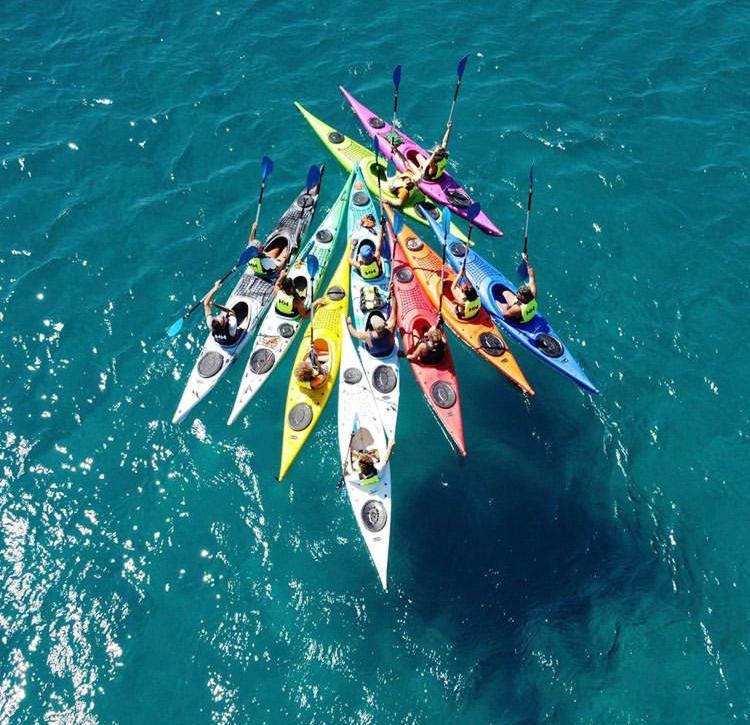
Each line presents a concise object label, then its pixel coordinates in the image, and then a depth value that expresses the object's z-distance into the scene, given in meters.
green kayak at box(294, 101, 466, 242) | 19.77
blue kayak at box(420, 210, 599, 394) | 16.33
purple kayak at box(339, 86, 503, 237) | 19.81
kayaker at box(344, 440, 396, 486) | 14.26
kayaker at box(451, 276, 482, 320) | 16.89
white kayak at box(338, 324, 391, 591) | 13.95
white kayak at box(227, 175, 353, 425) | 16.30
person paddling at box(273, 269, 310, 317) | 17.14
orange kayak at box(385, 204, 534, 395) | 16.41
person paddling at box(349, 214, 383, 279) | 17.77
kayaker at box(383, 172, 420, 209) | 19.34
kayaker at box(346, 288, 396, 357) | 16.14
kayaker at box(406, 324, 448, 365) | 15.88
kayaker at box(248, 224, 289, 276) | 18.08
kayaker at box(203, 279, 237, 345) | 16.64
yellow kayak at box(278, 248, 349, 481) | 15.37
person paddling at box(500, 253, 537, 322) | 16.56
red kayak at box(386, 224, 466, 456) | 15.57
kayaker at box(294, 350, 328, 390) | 15.66
